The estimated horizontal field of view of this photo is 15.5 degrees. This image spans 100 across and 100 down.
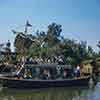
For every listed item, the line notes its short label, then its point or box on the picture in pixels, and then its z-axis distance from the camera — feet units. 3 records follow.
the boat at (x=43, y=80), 96.58
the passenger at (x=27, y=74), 100.50
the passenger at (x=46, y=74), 104.32
